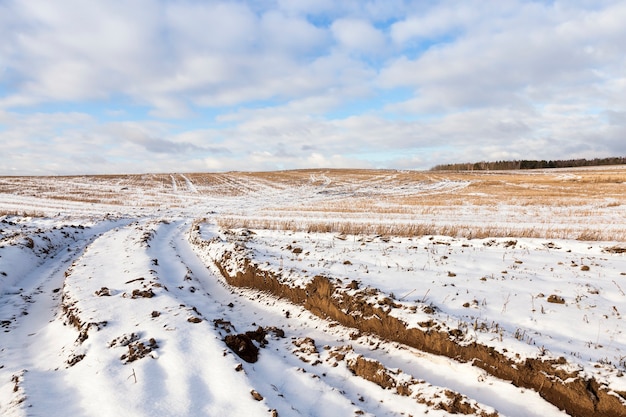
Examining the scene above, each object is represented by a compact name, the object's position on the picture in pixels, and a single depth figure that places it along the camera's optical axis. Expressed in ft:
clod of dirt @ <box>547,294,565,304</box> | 24.04
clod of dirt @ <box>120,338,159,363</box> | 19.26
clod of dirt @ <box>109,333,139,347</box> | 20.83
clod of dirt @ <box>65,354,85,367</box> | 19.57
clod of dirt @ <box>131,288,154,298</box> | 28.45
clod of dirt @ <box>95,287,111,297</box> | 29.14
